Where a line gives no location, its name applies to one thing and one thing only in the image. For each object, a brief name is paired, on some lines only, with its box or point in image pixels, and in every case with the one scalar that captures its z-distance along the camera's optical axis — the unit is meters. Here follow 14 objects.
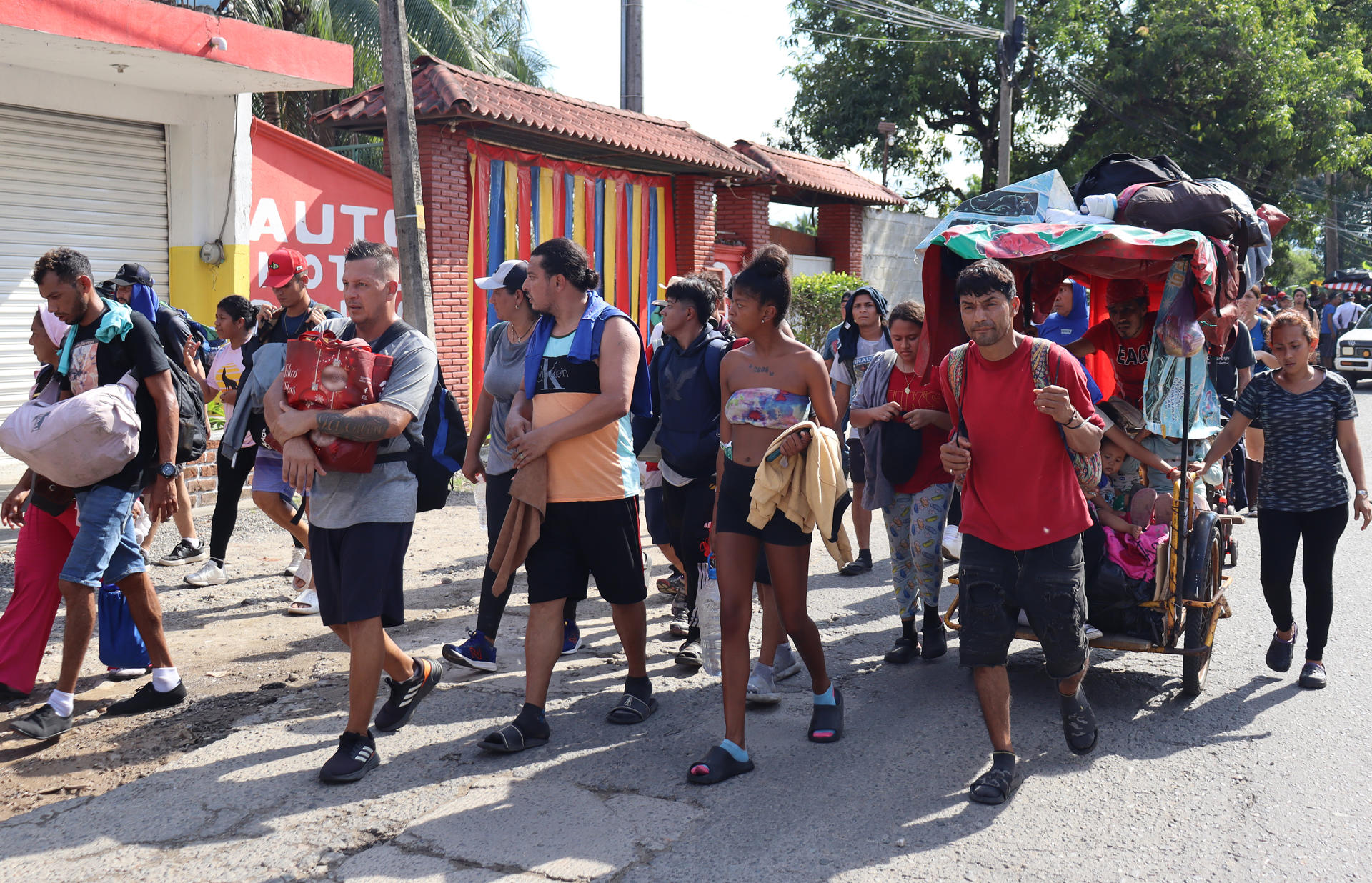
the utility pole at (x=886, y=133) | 26.11
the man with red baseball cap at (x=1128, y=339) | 5.72
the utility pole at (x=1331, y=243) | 42.72
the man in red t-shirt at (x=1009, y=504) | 4.11
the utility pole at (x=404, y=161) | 10.41
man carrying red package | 4.09
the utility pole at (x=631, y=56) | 16.14
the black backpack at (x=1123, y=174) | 5.73
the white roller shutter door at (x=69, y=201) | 10.70
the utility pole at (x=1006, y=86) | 23.09
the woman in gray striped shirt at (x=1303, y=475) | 5.44
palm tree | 20.55
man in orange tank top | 4.57
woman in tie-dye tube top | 4.47
